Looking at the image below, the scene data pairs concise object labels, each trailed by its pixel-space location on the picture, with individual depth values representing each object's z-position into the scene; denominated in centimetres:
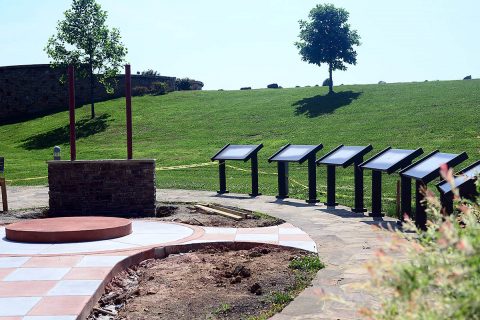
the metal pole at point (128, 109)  1329
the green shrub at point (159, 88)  5405
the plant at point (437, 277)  253
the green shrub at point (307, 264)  784
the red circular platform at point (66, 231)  980
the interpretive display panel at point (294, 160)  1495
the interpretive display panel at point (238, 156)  1680
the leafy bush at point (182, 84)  6081
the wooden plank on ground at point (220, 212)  1220
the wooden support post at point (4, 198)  1377
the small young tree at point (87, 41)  4331
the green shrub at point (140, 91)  5381
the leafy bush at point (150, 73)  5846
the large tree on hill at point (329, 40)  5109
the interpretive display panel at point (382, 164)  1131
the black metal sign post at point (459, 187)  848
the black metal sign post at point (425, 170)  956
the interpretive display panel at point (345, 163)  1302
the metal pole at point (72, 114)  1321
